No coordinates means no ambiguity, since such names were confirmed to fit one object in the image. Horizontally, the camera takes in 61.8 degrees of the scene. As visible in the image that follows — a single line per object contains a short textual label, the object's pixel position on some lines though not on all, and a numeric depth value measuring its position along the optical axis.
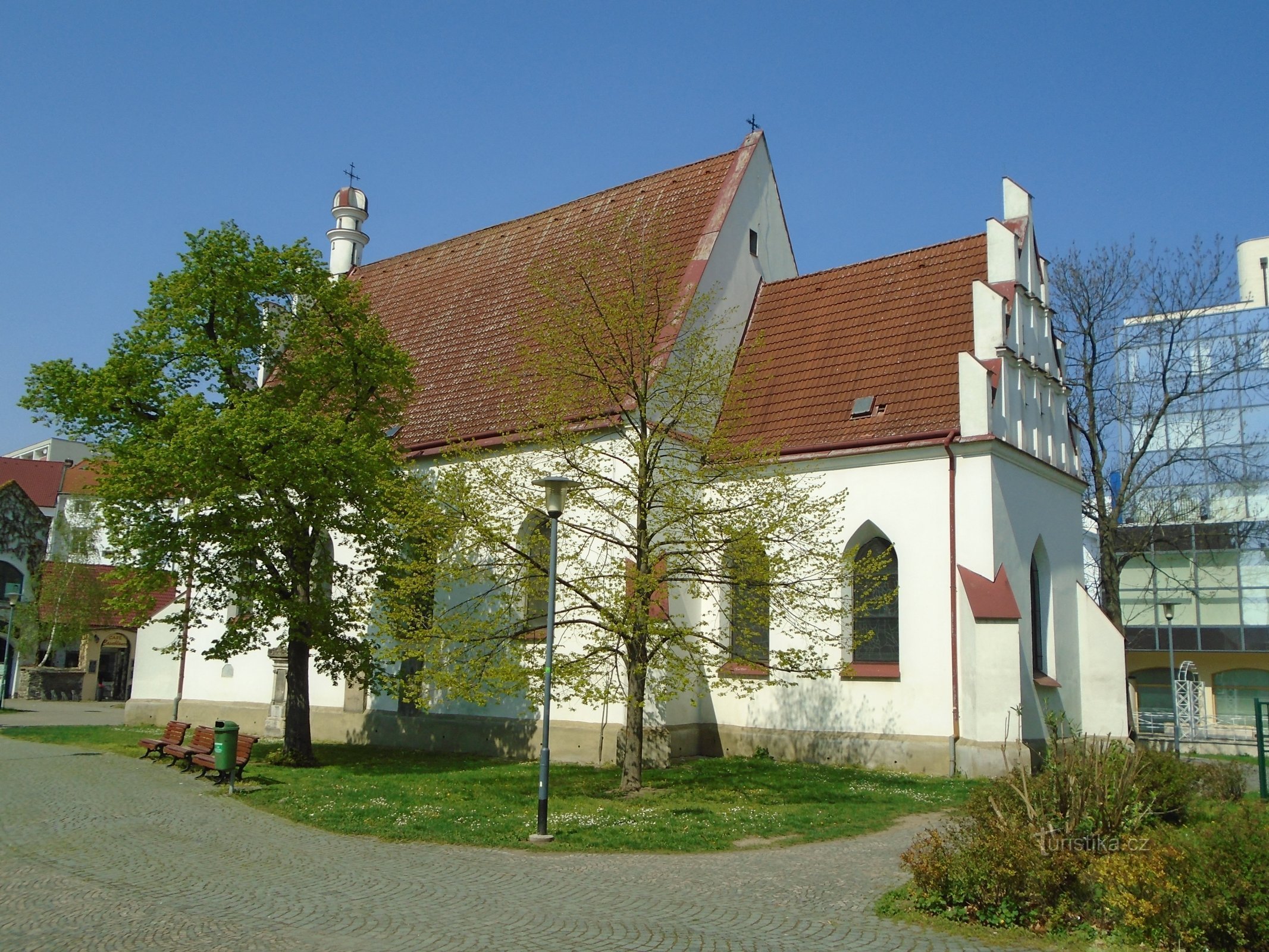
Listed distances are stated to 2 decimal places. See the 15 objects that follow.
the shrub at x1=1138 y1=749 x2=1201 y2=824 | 11.70
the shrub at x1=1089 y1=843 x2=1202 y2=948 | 7.24
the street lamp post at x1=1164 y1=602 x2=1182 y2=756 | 20.86
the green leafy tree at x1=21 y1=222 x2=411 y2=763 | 16.95
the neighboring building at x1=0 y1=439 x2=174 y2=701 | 45.00
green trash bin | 15.59
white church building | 17.78
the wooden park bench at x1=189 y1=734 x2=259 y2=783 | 15.84
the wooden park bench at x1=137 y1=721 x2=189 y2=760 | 18.91
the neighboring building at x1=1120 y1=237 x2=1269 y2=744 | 40.28
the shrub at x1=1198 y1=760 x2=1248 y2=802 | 14.31
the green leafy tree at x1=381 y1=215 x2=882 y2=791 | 14.50
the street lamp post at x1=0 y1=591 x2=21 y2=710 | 33.59
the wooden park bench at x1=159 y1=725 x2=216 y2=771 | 17.77
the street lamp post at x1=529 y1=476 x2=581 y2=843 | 11.63
